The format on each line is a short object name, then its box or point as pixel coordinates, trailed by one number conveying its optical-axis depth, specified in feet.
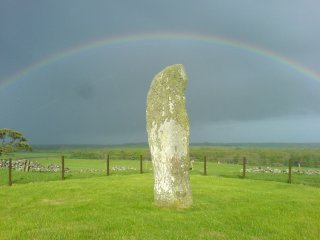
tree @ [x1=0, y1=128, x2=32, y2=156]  173.58
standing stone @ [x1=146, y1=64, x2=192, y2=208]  45.78
